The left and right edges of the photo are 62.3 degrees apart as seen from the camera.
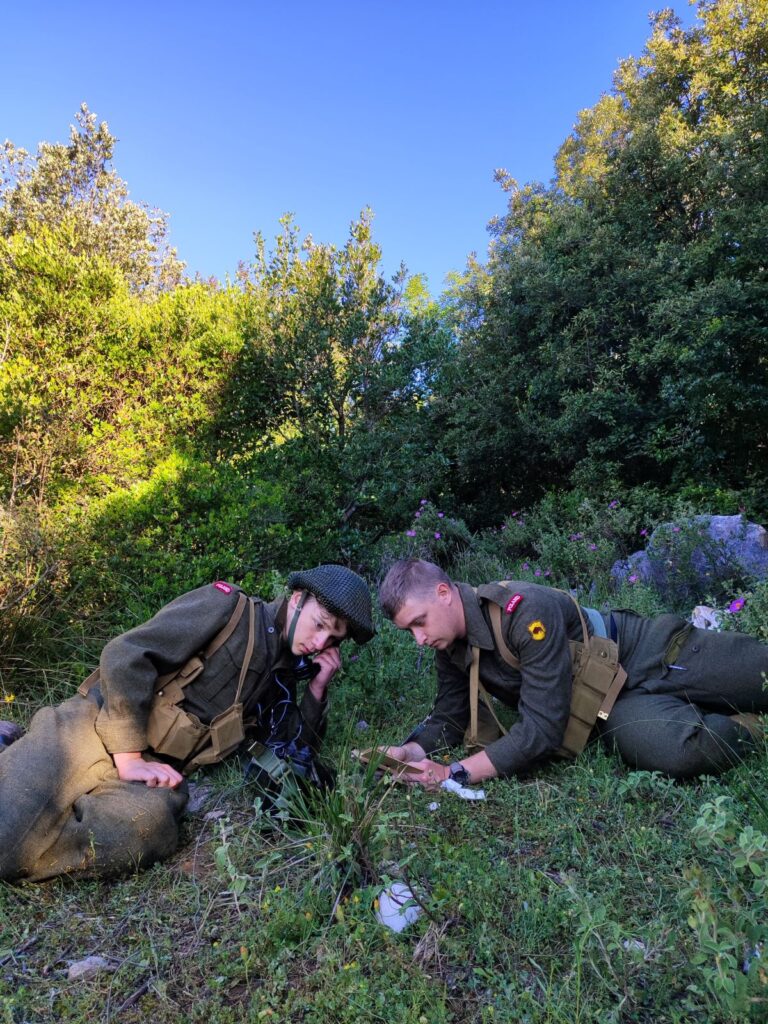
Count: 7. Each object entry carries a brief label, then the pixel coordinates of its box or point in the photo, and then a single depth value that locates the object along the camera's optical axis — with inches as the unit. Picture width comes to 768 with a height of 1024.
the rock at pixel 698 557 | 205.0
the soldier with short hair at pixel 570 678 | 105.6
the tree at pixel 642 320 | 315.9
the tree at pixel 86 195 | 725.3
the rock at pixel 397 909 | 74.3
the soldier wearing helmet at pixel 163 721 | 90.1
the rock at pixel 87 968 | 72.5
